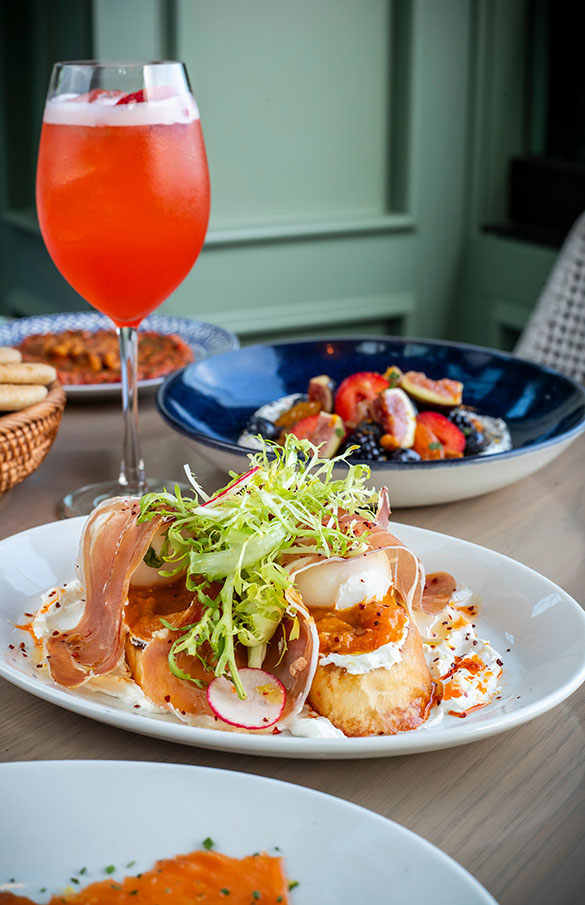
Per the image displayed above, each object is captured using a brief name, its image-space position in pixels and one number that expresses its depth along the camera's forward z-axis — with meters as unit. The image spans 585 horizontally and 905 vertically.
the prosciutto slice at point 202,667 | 0.67
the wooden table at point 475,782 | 0.59
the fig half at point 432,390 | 1.36
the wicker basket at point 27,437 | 1.07
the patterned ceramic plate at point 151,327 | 1.79
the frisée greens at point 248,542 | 0.69
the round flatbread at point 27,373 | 1.16
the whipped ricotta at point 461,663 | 0.71
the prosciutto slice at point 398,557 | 0.77
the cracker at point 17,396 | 1.11
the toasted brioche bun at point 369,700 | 0.67
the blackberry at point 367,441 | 1.21
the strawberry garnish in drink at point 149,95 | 1.06
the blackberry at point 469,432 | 1.30
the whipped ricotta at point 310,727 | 0.65
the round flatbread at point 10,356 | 1.21
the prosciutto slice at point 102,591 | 0.71
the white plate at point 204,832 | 0.52
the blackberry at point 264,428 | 1.32
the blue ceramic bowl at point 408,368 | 1.09
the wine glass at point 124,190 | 1.06
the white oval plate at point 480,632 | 0.62
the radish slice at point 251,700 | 0.66
